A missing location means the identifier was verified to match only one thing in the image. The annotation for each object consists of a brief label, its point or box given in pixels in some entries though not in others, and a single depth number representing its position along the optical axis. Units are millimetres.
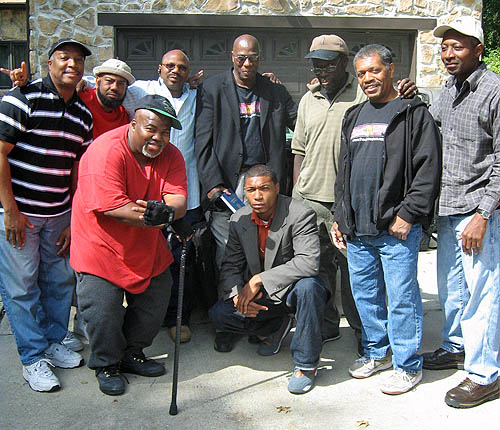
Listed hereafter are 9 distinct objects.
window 9805
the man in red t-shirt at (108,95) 4082
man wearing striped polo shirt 3574
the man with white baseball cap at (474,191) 3320
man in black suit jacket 4352
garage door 8797
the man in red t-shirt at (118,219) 3461
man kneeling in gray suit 3701
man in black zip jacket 3385
